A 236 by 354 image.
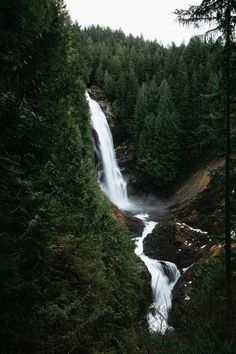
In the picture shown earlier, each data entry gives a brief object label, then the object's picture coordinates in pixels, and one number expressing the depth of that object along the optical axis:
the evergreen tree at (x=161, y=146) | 48.62
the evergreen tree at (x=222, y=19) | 11.69
